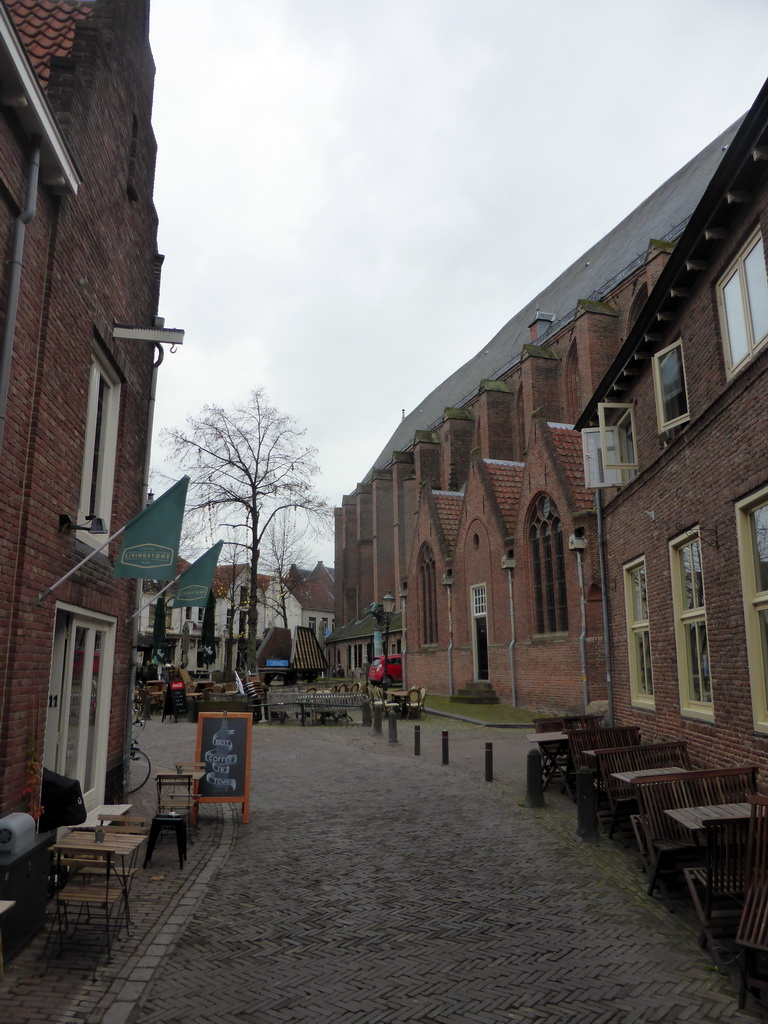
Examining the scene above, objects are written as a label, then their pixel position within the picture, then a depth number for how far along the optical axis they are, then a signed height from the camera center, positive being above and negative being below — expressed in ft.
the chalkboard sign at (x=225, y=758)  29.58 -3.45
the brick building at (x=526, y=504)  72.08 +19.32
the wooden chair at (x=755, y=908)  13.20 -4.31
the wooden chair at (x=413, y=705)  74.84 -3.65
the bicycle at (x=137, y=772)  35.26 -5.30
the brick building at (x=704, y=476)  23.41 +7.16
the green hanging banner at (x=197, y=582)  33.94 +3.85
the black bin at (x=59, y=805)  19.84 -3.53
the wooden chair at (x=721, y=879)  15.74 -4.55
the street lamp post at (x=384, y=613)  98.78 +7.59
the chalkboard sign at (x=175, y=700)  76.23 -3.10
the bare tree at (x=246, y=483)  99.96 +24.40
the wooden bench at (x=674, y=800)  19.67 -3.60
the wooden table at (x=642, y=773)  22.69 -3.35
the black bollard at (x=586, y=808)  26.09 -4.81
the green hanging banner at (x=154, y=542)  23.18 +3.88
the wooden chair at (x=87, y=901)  16.25 -5.21
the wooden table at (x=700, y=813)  17.01 -3.46
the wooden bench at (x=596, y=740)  32.89 -3.16
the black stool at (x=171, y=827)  23.49 -4.92
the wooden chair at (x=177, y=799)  27.09 -4.81
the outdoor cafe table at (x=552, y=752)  35.01 -4.11
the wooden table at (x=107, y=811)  22.31 -4.28
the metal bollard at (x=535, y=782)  32.42 -4.85
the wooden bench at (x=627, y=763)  26.11 -3.40
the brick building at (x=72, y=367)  19.01 +9.57
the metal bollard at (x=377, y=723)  59.16 -4.41
